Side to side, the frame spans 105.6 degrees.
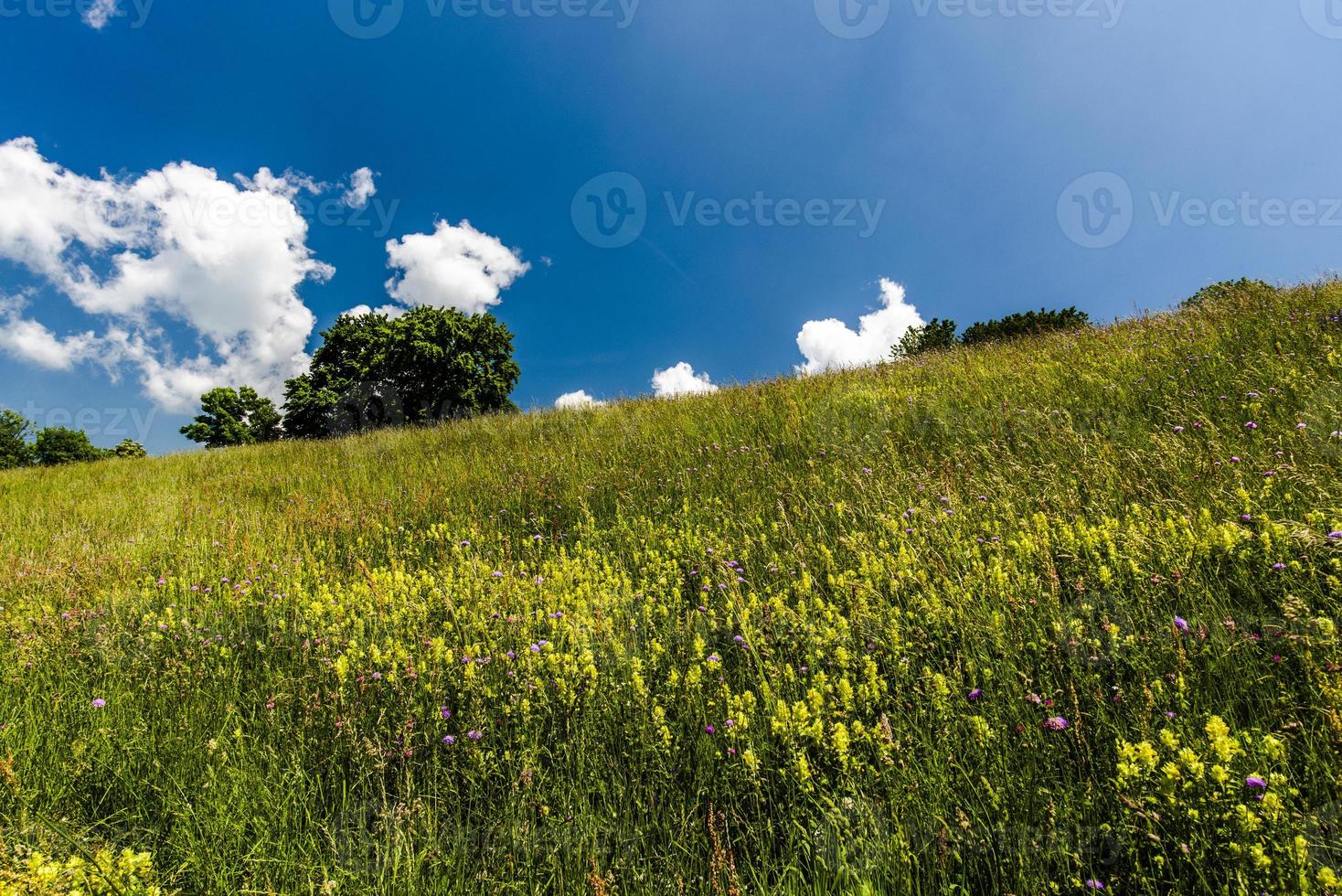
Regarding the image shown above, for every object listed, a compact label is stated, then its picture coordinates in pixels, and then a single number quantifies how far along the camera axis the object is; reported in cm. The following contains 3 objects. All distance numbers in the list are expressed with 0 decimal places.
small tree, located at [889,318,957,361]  3834
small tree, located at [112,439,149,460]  4934
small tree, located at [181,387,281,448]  5003
